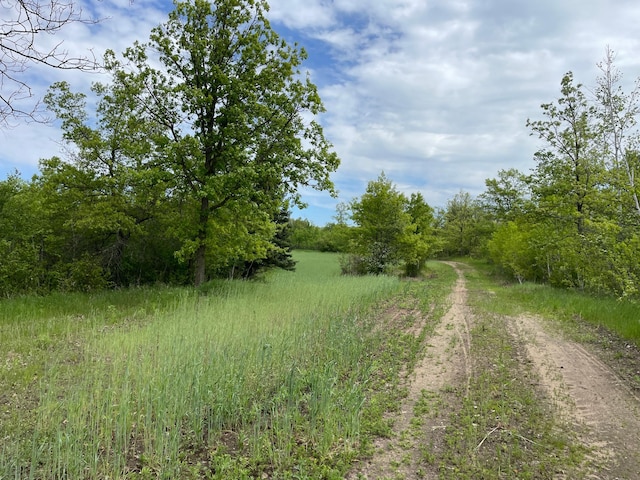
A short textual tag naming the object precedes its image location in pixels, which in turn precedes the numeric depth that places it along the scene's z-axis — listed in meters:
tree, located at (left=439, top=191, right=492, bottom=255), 51.69
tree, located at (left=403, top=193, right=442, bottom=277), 30.22
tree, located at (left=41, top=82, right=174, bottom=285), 14.94
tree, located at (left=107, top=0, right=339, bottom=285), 12.91
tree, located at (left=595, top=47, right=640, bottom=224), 9.50
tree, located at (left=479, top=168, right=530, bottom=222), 36.86
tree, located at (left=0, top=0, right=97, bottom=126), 2.72
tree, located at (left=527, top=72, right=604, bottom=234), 16.98
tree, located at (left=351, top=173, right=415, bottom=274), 25.80
